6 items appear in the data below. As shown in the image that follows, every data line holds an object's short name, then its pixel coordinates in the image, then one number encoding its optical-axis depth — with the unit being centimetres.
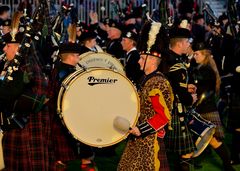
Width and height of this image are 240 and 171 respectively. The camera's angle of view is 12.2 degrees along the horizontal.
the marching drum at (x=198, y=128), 1283
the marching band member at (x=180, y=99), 1149
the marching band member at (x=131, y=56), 1595
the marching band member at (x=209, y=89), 1388
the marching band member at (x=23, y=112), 997
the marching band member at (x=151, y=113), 892
